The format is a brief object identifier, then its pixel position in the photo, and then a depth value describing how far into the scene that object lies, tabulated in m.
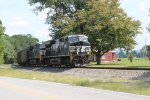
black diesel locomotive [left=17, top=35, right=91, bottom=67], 46.75
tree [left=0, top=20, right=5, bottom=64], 81.94
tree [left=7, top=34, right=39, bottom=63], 139.88
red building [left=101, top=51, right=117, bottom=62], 118.55
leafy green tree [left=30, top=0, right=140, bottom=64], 68.06
